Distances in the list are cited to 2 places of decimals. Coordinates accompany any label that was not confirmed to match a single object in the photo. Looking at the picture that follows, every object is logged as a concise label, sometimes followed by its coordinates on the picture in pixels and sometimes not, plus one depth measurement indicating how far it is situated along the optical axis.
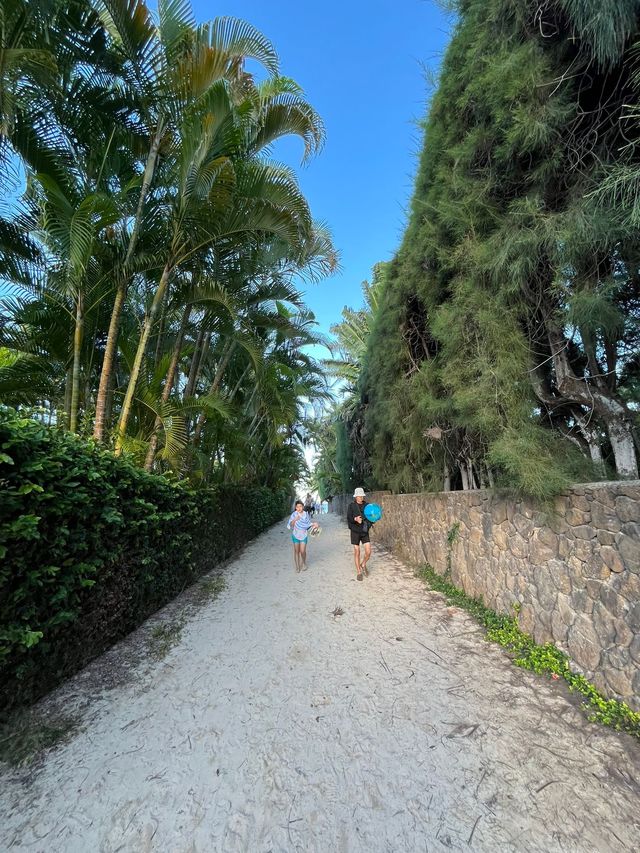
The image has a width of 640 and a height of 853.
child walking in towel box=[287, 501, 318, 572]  7.07
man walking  6.25
